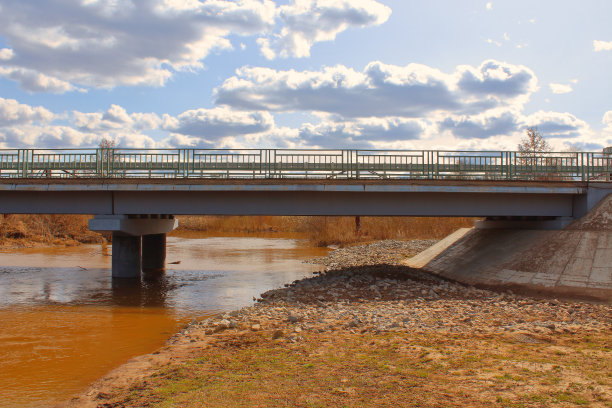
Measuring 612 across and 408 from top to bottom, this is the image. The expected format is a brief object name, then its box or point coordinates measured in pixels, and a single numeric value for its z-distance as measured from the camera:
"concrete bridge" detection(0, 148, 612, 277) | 22.56
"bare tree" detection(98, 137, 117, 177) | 24.00
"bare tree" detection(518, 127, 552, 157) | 58.56
